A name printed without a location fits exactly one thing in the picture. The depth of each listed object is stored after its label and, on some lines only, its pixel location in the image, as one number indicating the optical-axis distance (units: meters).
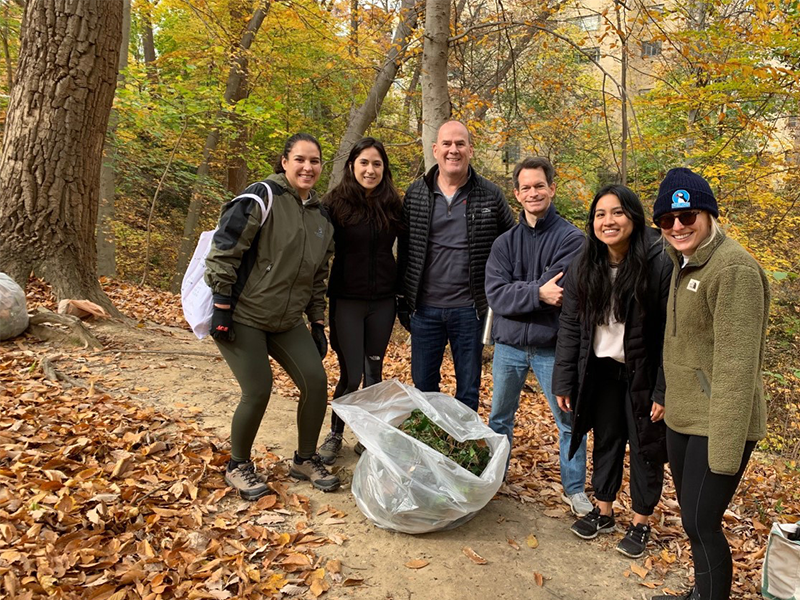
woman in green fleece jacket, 1.96
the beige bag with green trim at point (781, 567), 2.01
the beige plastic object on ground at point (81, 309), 5.00
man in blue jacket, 2.97
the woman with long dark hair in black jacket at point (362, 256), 3.24
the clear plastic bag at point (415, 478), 2.66
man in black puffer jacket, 3.27
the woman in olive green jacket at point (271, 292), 2.74
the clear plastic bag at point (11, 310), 4.38
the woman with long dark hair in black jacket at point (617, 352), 2.53
